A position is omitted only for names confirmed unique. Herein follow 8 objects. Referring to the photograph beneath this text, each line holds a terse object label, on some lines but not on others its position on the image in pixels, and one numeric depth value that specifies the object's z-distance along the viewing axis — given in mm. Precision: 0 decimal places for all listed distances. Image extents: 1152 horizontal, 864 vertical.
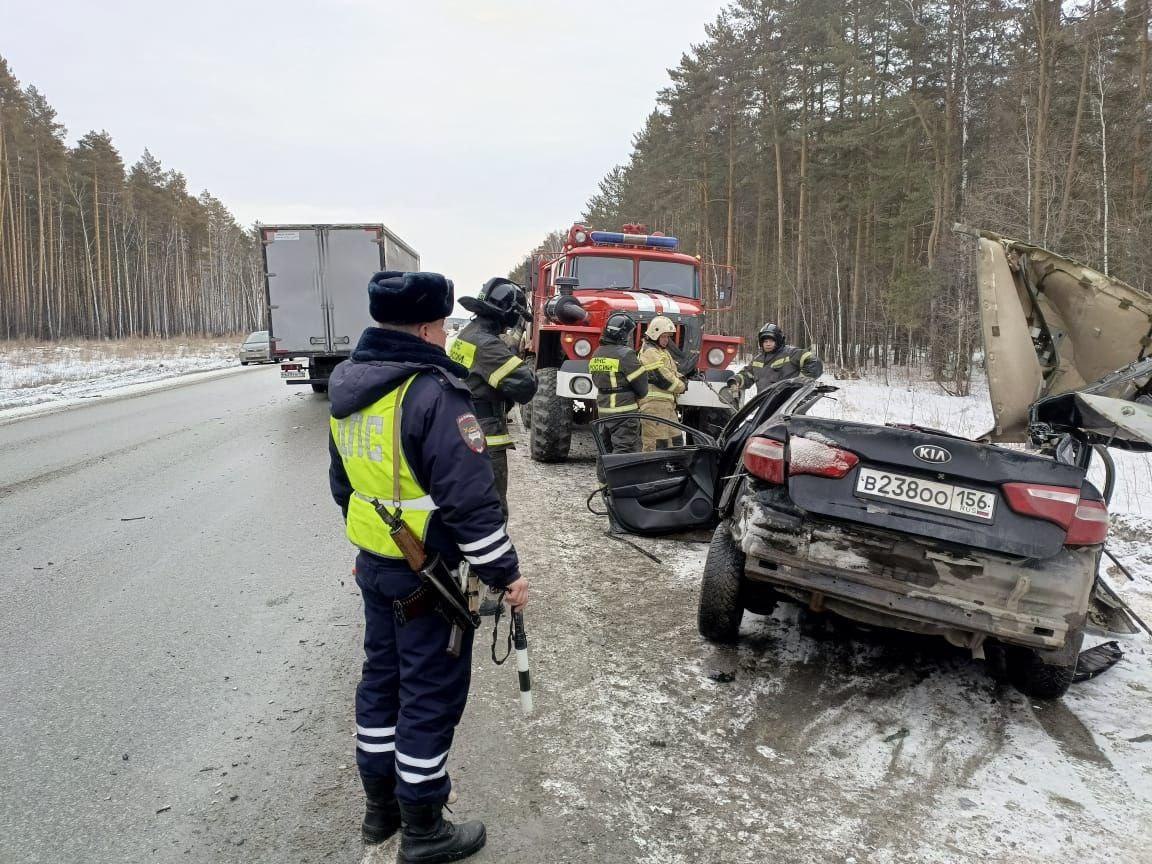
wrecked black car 2805
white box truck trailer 13398
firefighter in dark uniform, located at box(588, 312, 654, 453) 6348
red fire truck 7977
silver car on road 27547
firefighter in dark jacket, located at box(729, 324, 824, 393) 8484
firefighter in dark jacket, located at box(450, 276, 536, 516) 4406
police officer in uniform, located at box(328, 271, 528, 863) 2082
